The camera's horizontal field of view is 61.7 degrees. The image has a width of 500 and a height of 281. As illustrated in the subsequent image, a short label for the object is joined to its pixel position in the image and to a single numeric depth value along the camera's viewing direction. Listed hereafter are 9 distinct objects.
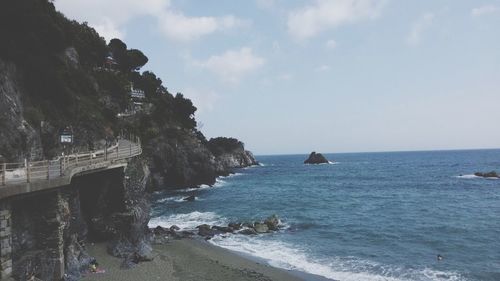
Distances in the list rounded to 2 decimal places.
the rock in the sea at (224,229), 38.53
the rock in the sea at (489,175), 90.31
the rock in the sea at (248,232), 37.72
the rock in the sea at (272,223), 39.59
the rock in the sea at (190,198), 59.25
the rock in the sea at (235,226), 39.62
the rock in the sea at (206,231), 36.50
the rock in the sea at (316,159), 174.38
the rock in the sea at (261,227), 38.52
